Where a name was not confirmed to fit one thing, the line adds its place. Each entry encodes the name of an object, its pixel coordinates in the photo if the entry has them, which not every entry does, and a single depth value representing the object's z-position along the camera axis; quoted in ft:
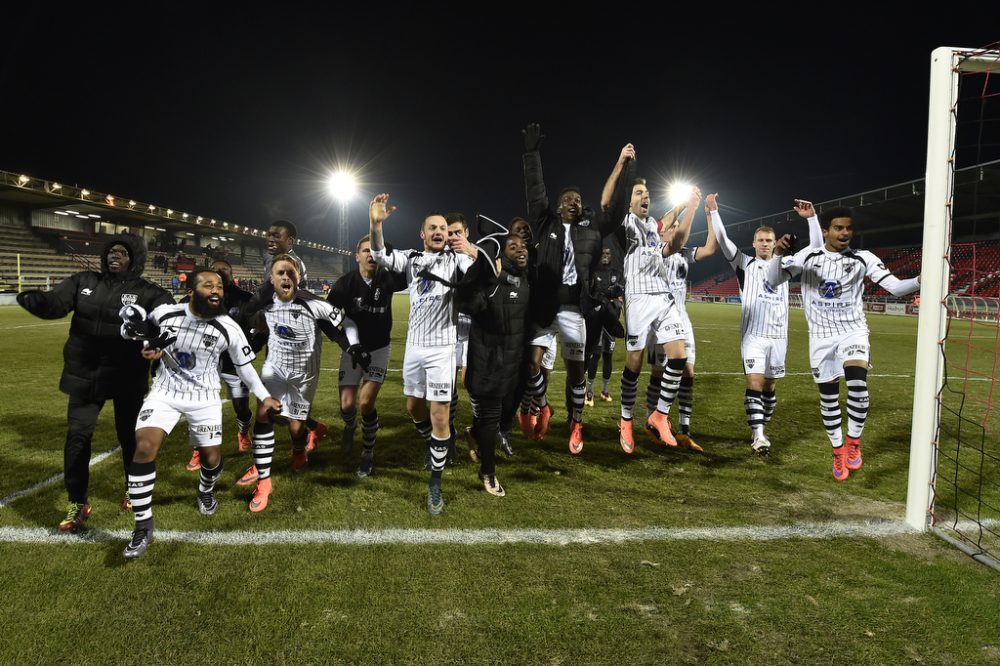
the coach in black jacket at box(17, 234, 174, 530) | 11.64
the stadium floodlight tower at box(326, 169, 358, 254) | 148.18
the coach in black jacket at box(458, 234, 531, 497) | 13.71
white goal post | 11.40
